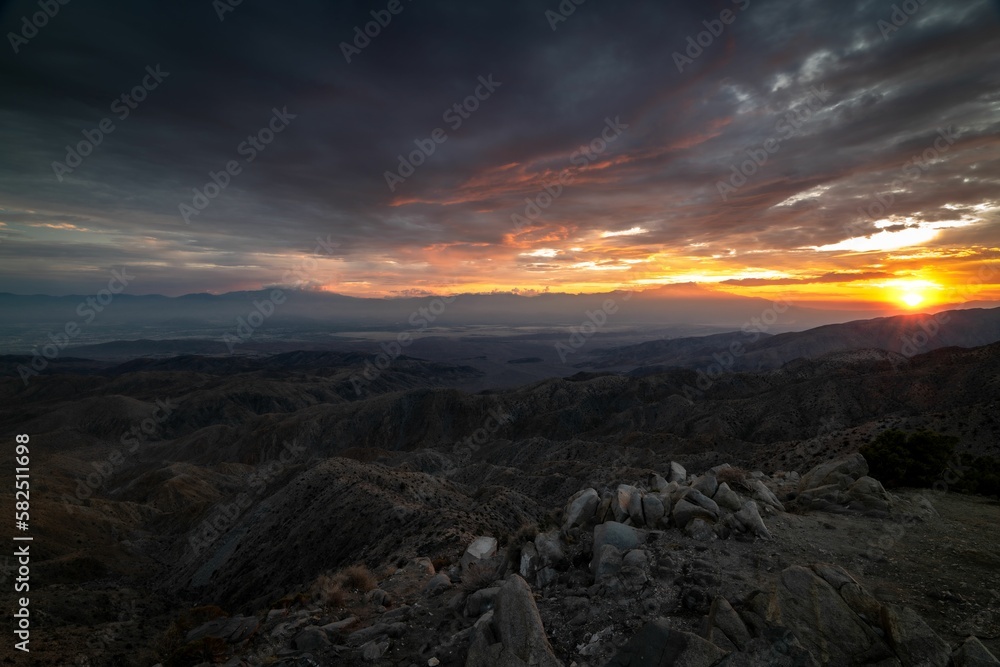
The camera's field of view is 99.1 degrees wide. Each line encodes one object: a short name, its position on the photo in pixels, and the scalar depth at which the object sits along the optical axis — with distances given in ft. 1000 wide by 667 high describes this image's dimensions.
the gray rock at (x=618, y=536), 35.01
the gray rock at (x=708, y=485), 43.71
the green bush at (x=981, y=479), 53.31
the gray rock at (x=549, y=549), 36.58
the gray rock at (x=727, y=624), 22.32
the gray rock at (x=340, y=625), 36.63
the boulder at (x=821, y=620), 21.77
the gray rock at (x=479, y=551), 47.77
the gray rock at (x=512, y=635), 24.54
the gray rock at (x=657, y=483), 50.28
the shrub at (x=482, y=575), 37.17
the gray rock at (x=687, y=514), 38.86
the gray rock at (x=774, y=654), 20.13
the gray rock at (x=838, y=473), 50.80
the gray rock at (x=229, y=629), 43.43
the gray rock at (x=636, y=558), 31.86
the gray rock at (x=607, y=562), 31.89
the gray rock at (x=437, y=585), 40.45
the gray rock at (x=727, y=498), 41.01
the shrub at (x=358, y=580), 48.06
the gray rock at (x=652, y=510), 39.78
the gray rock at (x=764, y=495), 43.62
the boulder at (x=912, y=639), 20.75
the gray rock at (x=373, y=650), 30.42
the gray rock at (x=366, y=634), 33.26
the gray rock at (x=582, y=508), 42.92
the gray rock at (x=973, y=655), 19.60
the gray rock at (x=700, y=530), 36.11
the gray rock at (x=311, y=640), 33.14
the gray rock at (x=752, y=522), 36.55
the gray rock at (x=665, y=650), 20.98
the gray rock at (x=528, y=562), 36.20
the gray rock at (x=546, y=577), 34.45
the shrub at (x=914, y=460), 56.18
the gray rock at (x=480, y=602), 32.68
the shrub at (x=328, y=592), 43.45
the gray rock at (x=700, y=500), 39.69
